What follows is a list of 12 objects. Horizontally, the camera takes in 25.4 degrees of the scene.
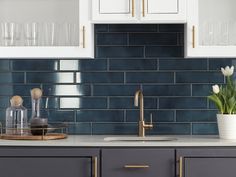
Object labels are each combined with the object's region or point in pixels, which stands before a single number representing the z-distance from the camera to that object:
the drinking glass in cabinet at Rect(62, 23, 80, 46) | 3.34
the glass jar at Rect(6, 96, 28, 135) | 3.34
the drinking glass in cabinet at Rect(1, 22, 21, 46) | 3.32
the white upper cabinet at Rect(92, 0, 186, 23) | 3.21
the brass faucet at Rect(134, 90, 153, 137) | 3.38
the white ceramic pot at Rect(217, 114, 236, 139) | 3.15
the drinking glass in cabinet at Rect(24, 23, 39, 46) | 3.33
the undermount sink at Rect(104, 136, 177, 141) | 3.35
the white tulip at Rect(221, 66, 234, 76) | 3.24
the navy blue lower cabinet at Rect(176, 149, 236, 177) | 2.95
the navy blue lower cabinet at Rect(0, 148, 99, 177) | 2.96
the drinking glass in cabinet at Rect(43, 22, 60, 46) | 3.35
